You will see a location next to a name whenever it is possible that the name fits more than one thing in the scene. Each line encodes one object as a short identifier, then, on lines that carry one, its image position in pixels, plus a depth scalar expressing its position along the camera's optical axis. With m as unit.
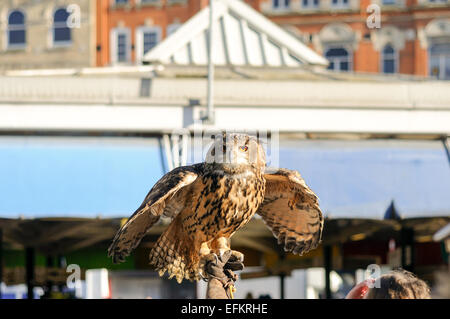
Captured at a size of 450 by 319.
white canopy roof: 14.30
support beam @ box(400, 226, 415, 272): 11.74
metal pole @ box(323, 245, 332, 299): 12.29
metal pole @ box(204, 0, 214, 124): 12.24
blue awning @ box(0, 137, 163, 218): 12.05
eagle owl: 3.48
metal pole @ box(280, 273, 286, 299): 12.97
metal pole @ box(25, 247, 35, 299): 11.58
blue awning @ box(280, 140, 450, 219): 12.47
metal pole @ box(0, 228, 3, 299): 12.71
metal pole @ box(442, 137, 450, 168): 13.18
